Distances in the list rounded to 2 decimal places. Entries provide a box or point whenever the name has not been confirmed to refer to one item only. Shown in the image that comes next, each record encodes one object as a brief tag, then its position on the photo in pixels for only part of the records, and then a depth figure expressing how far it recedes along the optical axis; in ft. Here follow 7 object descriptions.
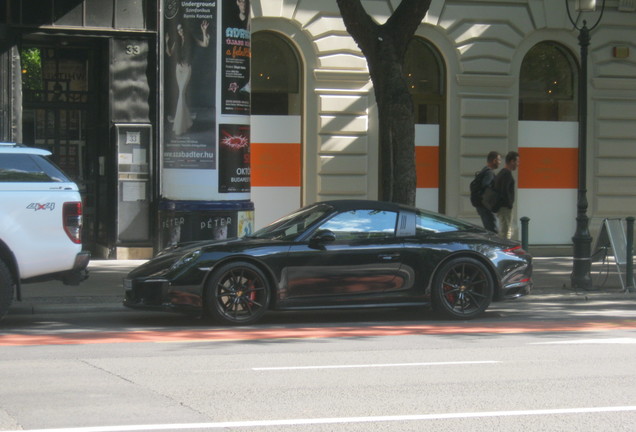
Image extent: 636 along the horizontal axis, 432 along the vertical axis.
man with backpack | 53.06
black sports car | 37.04
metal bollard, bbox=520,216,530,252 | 51.24
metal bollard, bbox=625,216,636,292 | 50.11
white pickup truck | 35.96
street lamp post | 50.26
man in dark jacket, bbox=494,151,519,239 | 52.16
